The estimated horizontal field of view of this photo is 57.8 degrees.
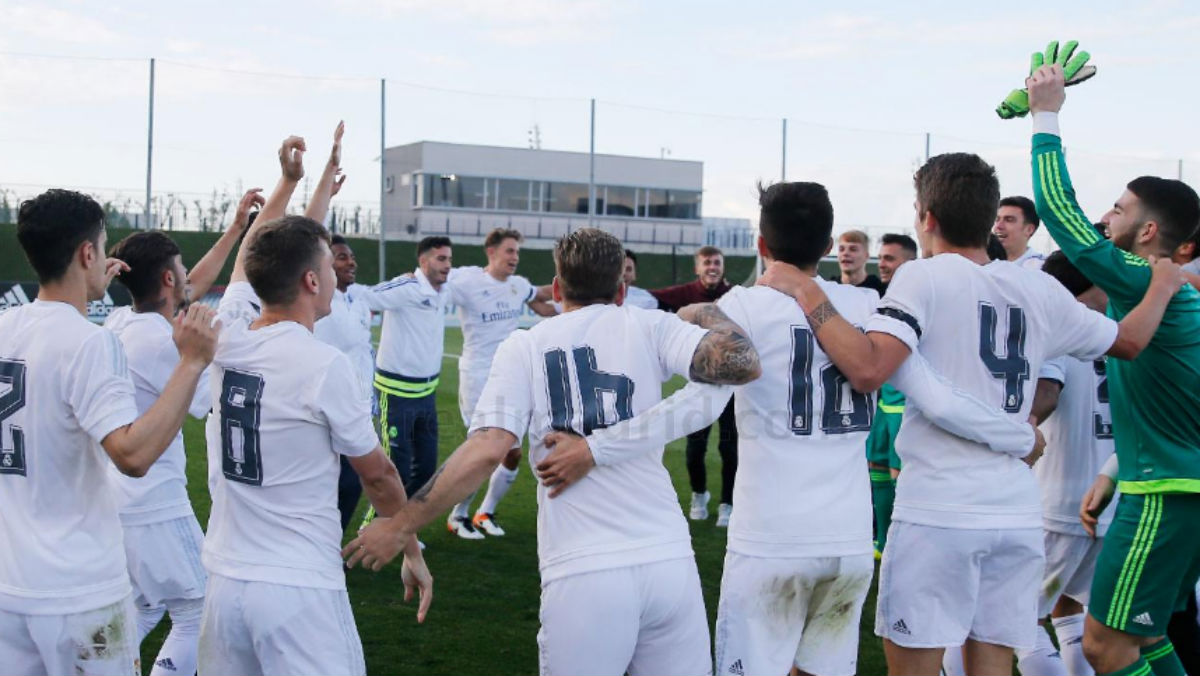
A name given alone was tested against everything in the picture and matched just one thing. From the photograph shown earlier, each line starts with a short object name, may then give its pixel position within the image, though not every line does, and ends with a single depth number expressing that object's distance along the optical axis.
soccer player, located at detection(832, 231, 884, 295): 8.68
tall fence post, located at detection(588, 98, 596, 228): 23.52
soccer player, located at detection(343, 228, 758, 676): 3.25
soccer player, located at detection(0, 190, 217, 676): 3.18
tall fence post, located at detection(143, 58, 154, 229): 19.58
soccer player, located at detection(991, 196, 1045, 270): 7.16
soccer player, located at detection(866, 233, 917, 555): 7.52
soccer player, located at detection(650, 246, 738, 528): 9.40
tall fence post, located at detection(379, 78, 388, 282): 21.72
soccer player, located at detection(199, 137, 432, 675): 3.21
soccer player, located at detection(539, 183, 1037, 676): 3.61
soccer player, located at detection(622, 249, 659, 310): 9.21
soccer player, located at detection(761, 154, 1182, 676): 3.75
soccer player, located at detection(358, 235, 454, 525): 8.95
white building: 29.89
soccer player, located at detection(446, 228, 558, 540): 9.85
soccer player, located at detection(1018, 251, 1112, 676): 4.86
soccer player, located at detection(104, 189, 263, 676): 4.29
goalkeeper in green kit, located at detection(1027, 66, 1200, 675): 4.07
